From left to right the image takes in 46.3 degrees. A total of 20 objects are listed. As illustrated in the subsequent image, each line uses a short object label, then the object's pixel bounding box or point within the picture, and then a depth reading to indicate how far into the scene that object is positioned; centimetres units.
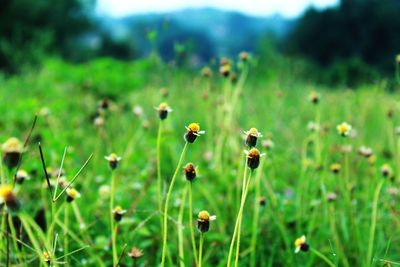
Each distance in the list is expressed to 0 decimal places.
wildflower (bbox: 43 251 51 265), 80
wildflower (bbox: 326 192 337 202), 129
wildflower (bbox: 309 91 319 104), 146
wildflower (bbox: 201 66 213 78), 196
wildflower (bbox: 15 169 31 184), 105
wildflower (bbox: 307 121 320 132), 150
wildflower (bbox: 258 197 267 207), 127
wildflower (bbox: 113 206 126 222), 94
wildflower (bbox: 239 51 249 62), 171
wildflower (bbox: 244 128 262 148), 77
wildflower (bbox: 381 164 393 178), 128
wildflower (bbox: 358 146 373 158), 142
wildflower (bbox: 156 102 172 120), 95
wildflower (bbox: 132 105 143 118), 194
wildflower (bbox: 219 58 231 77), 152
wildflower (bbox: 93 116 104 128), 171
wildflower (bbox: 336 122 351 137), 119
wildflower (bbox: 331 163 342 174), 132
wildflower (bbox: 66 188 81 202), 99
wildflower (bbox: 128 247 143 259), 93
